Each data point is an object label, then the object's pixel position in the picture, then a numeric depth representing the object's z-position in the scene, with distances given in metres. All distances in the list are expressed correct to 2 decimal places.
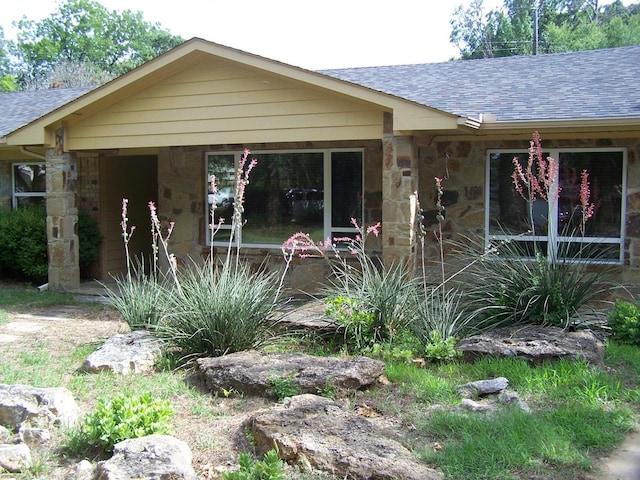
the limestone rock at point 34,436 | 4.51
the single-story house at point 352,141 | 8.41
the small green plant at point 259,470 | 3.65
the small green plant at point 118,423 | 4.27
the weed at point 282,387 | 5.38
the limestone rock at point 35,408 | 4.71
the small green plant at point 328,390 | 5.38
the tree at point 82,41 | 46.16
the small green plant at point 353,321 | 6.71
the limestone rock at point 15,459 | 4.13
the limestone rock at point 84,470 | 4.00
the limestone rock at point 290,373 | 5.44
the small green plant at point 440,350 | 6.23
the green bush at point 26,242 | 11.77
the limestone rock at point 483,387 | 5.30
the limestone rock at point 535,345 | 5.98
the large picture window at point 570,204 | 9.20
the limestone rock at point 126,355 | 6.06
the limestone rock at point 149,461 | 3.76
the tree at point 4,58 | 46.43
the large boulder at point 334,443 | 3.89
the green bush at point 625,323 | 6.67
